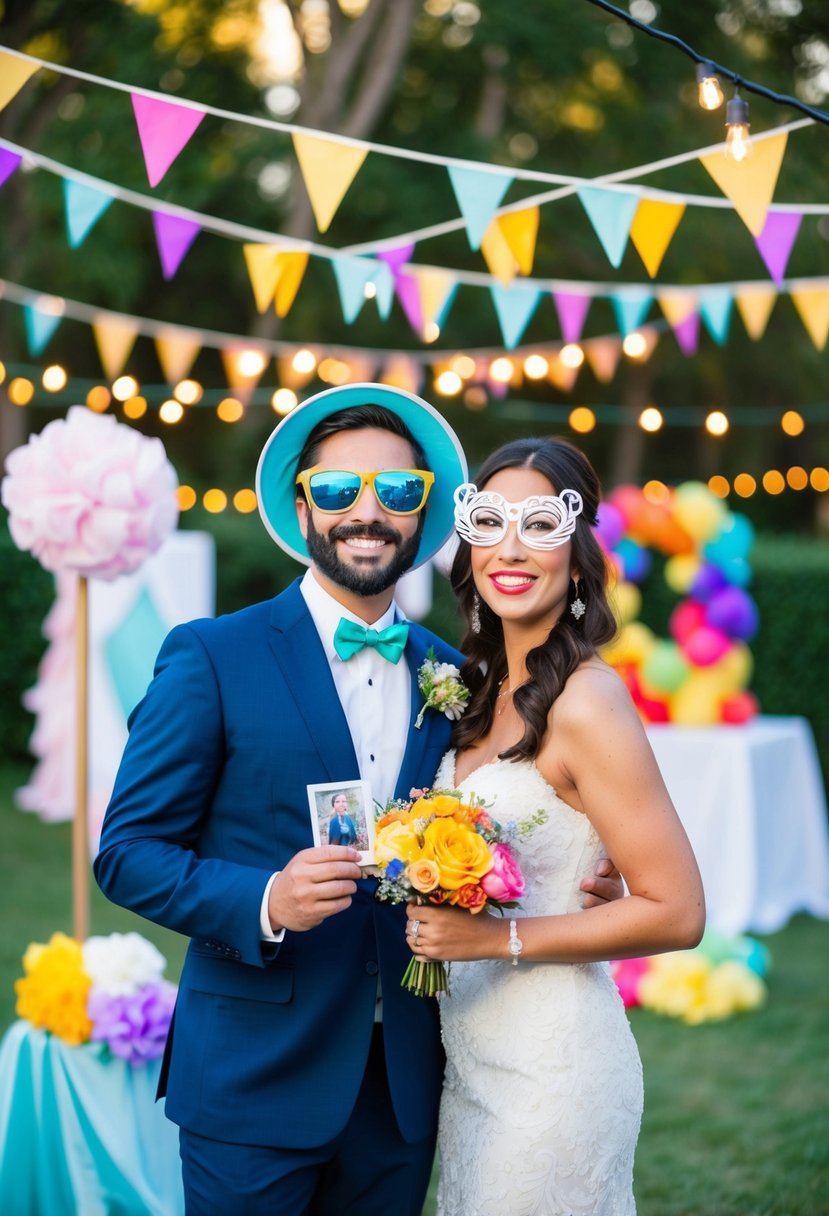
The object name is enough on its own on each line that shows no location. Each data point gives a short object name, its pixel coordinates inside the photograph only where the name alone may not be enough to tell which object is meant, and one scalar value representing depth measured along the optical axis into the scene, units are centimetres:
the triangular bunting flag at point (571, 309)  619
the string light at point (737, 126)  312
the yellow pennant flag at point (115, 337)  716
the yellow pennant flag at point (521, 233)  452
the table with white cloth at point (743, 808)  705
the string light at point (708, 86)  307
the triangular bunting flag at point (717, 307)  623
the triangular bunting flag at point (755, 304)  610
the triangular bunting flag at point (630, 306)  620
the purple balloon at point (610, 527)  729
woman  251
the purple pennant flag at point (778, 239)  407
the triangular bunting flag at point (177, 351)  754
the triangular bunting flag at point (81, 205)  436
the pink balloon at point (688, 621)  767
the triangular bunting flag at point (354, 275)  497
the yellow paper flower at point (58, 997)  377
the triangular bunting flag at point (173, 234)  473
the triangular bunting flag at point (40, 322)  665
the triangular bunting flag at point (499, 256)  458
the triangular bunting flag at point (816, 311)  513
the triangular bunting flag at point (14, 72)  335
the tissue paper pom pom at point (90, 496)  421
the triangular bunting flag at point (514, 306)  529
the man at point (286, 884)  252
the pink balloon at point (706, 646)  745
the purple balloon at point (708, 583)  752
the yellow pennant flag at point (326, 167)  382
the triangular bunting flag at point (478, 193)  396
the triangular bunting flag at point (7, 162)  354
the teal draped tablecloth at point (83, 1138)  366
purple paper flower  373
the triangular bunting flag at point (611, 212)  410
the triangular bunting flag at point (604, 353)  859
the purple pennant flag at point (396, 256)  520
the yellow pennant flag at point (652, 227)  418
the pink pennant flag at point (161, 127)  361
